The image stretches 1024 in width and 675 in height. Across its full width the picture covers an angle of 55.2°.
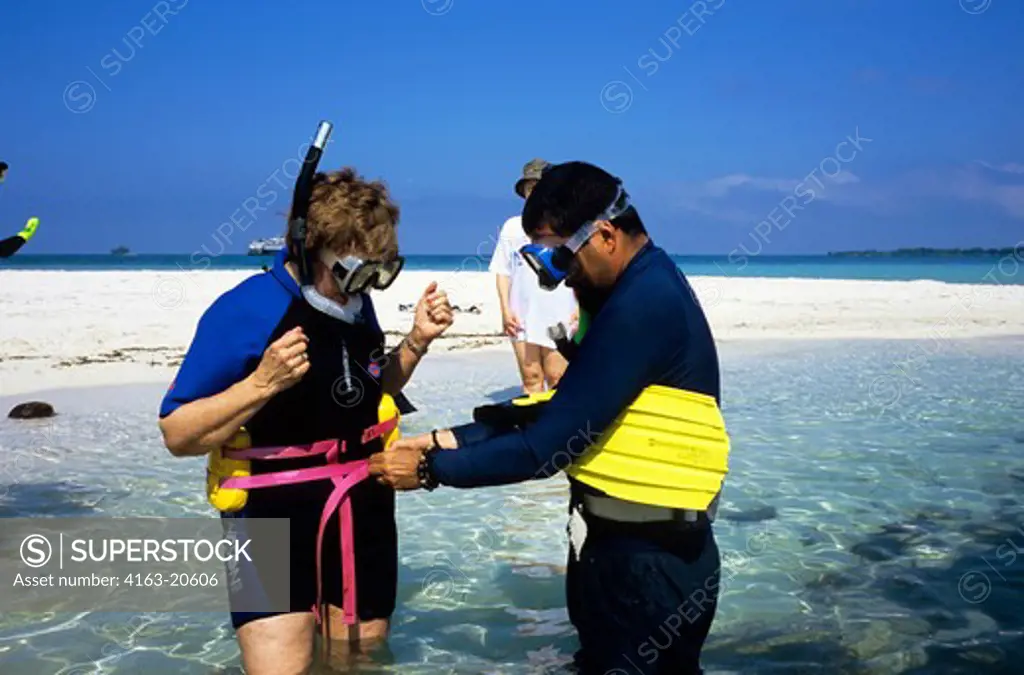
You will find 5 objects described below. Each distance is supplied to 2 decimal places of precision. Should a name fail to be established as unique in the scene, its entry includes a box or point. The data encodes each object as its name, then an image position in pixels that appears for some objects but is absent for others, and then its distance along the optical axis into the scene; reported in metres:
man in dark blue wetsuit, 2.74
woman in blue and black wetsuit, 3.24
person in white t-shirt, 8.66
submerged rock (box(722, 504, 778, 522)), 7.09
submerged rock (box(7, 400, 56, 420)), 10.60
